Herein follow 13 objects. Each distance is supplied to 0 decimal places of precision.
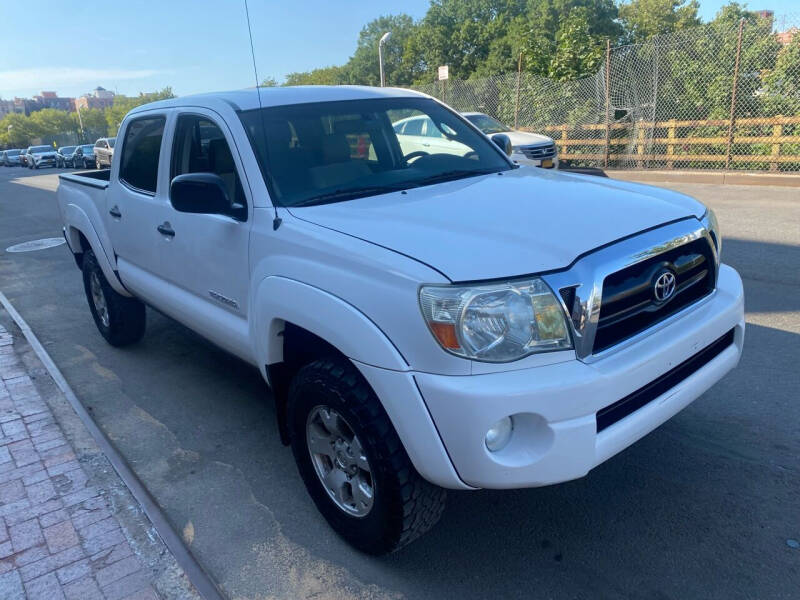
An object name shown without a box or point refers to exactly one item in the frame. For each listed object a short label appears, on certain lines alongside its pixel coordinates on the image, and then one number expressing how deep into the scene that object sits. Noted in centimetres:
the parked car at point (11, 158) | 5669
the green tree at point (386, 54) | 6056
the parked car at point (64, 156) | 4325
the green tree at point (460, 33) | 5297
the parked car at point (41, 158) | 4803
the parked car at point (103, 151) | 2940
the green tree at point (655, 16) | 5784
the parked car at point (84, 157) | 3712
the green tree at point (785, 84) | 1158
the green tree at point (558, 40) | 2022
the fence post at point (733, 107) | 1196
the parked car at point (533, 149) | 1322
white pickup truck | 217
